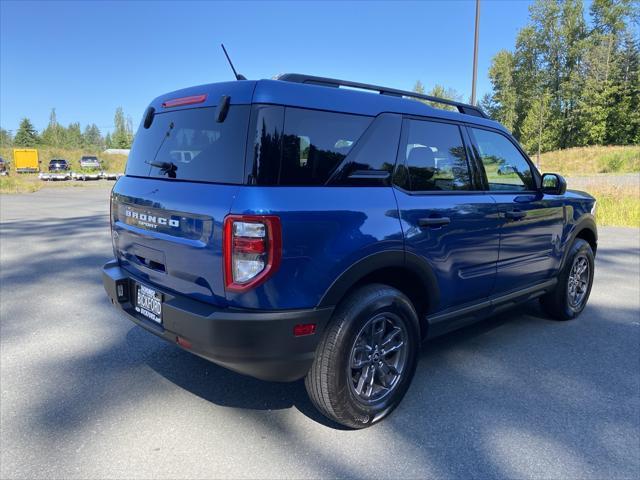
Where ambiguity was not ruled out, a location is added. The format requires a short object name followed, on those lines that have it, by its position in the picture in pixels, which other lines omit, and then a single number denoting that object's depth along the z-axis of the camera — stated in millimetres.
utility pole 15219
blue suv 2232
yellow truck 45469
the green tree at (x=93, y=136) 118812
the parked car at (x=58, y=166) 43069
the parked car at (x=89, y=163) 44062
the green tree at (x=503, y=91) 59406
